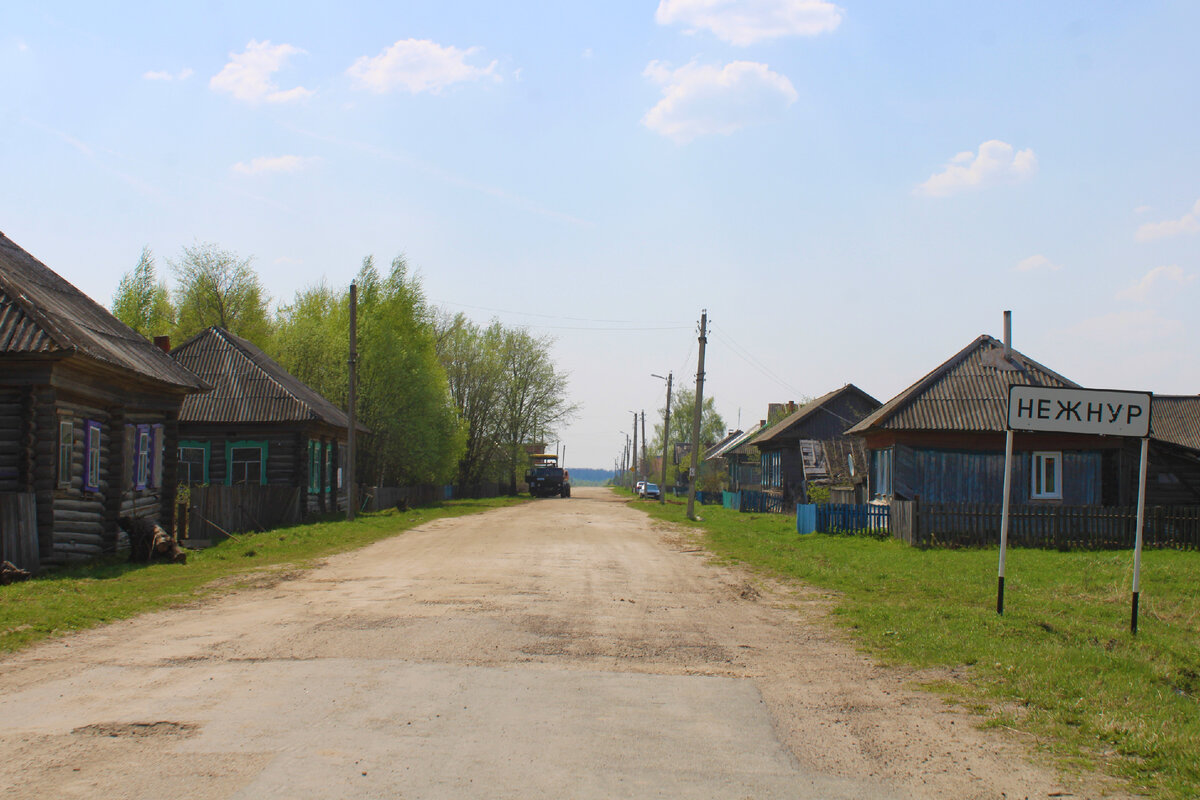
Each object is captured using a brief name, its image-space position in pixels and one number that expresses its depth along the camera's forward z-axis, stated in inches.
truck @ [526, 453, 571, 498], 2640.3
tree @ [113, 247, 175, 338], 2021.4
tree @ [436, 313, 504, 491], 2464.3
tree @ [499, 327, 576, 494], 2573.8
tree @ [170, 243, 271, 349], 2052.2
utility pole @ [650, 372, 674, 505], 2240.4
